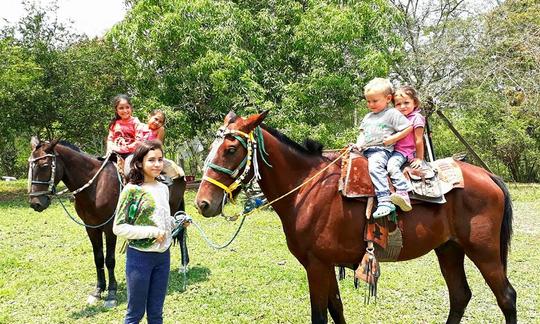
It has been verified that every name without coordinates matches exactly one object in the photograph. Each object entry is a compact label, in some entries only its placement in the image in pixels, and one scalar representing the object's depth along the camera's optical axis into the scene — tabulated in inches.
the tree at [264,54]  495.8
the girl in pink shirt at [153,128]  220.2
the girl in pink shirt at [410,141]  137.6
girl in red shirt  220.4
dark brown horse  203.5
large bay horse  126.5
